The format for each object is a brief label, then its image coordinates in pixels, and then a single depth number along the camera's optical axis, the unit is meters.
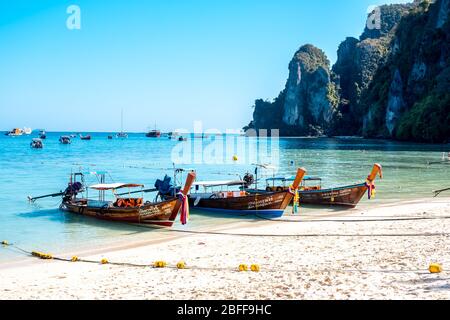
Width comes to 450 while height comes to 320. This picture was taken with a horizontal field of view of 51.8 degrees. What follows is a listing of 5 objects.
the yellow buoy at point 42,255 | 14.03
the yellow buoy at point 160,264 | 12.10
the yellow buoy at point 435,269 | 10.05
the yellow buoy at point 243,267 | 11.35
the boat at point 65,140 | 132.12
